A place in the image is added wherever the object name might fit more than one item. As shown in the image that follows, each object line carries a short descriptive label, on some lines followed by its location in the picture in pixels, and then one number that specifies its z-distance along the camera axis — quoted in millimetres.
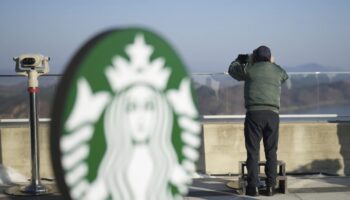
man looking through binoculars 11875
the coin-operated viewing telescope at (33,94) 12680
